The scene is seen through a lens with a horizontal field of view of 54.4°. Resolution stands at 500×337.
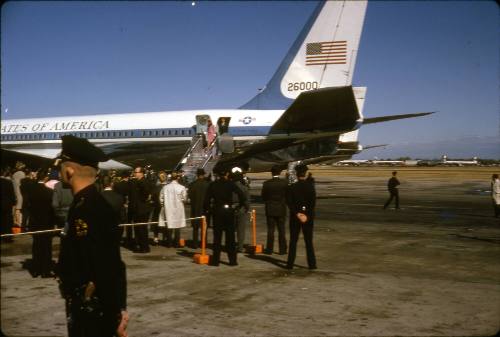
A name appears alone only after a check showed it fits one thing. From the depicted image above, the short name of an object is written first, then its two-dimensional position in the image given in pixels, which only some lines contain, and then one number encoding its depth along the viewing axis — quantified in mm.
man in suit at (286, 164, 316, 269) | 9070
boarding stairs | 21031
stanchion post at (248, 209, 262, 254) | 11031
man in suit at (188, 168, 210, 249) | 12047
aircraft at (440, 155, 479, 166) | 145125
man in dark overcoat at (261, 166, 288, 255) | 10977
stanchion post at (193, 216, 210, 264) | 9666
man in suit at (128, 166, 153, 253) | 11102
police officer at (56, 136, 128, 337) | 2918
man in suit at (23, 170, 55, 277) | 8492
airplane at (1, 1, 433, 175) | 21141
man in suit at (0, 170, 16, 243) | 10617
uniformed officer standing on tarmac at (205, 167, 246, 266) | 9438
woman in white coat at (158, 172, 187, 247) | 11516
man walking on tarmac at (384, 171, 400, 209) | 21294
